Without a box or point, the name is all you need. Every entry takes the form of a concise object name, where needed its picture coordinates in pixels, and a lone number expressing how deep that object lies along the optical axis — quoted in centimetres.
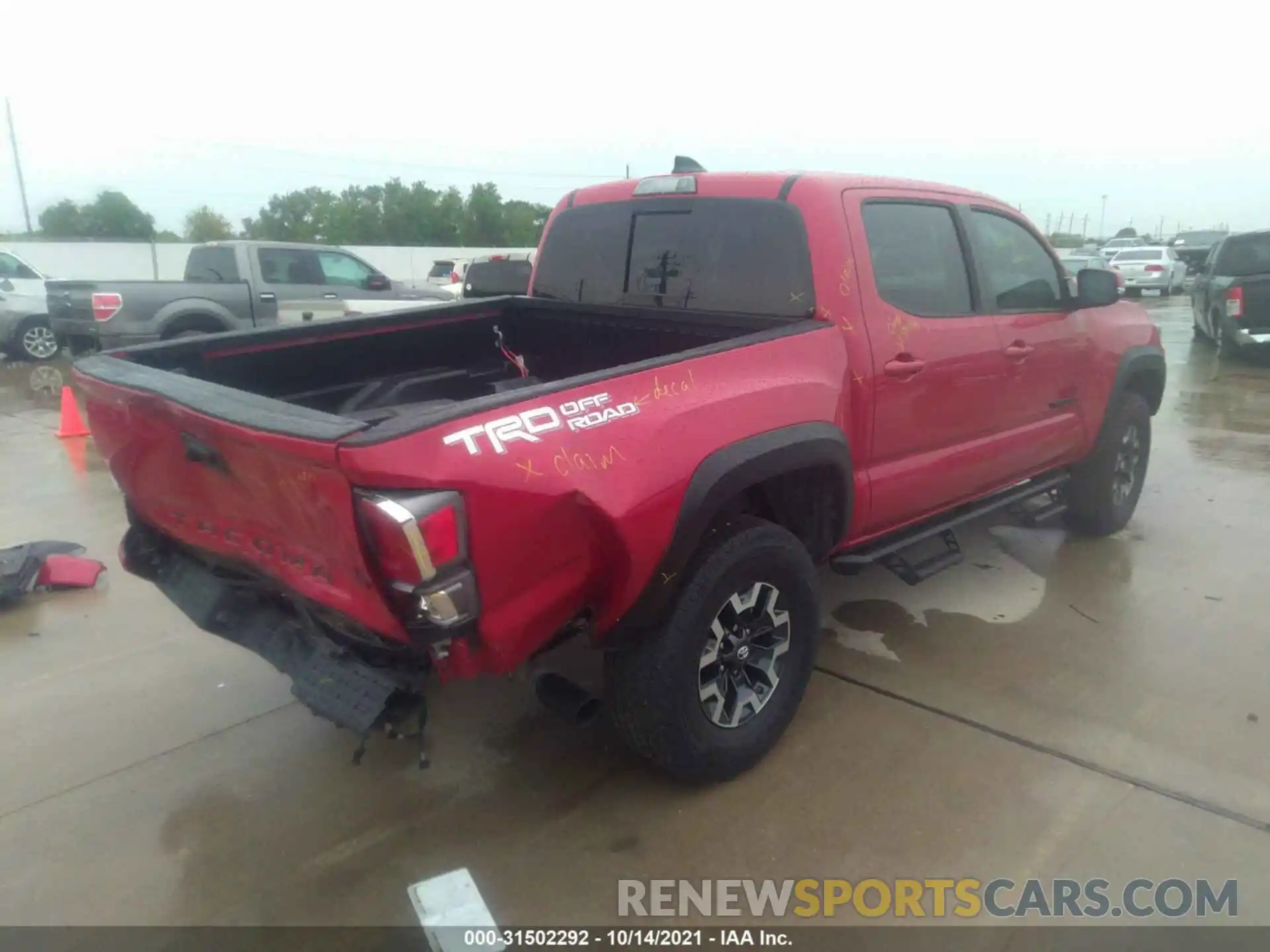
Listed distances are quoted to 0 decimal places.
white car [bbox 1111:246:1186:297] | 2641
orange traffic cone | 836
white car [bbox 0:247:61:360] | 1339
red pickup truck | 238
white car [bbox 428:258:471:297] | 2559
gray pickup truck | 1048
